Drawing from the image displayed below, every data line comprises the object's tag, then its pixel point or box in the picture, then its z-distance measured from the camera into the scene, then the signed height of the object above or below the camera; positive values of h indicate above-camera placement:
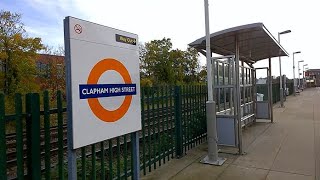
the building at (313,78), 70.30 +2.83
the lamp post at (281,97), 15.84 -0.68
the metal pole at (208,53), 4.70 +0.77
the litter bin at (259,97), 10.19 -0.42
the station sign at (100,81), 2.40 +0.11
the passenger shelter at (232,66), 5.28 +0.61
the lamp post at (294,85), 29.67 +0.21
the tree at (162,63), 29.70 +3.69
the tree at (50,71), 18.29 +1.74
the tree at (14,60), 15.25 +2.26
